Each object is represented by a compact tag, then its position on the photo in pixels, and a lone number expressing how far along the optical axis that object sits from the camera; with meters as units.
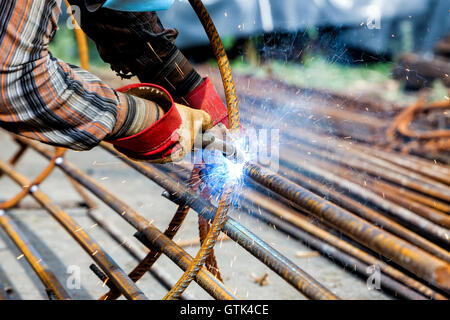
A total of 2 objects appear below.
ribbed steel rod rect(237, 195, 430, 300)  1.96
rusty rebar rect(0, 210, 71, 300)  1.77
